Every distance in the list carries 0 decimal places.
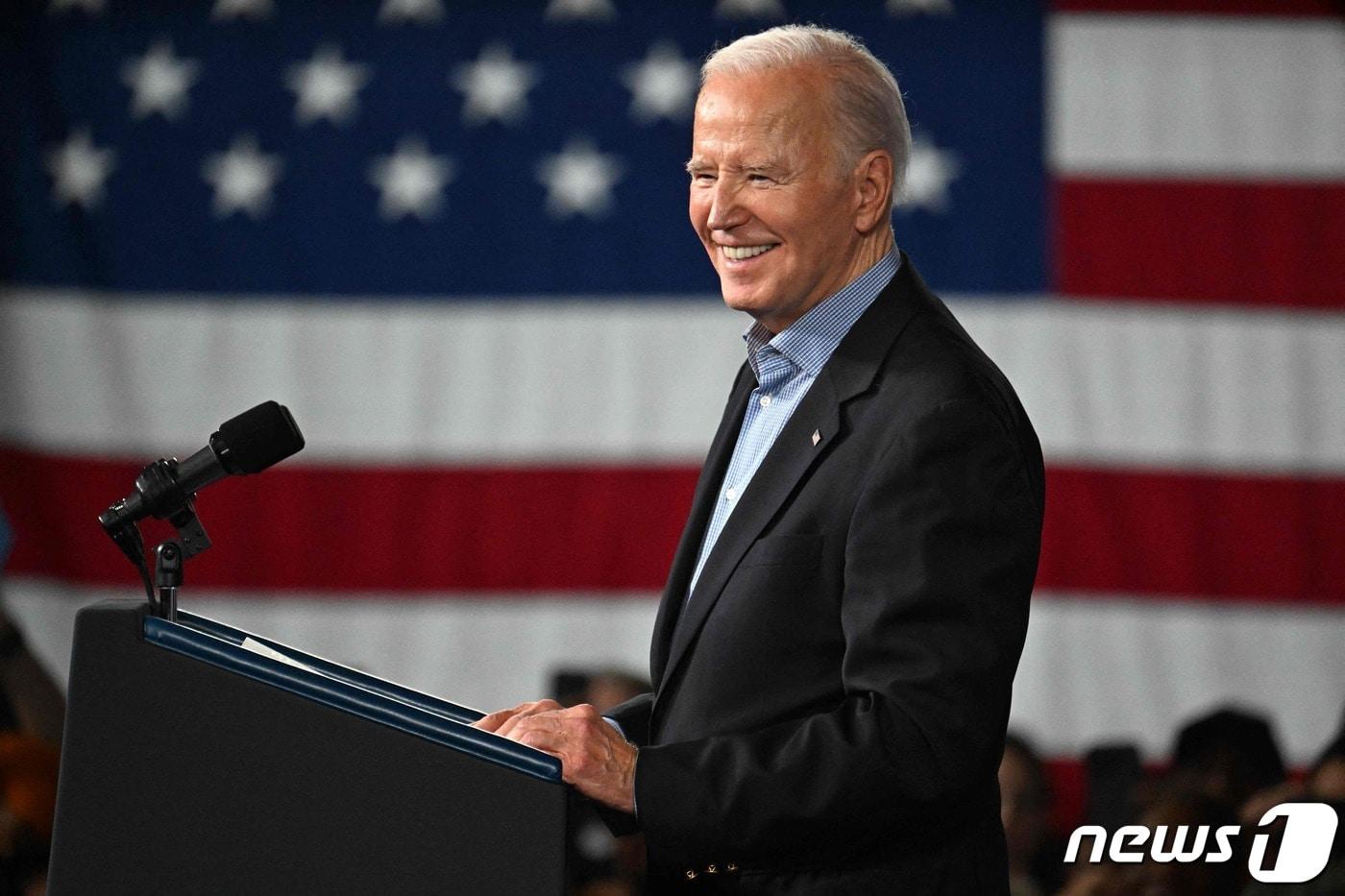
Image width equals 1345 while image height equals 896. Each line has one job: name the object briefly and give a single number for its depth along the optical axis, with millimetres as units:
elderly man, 7889
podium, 7799
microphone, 7898
